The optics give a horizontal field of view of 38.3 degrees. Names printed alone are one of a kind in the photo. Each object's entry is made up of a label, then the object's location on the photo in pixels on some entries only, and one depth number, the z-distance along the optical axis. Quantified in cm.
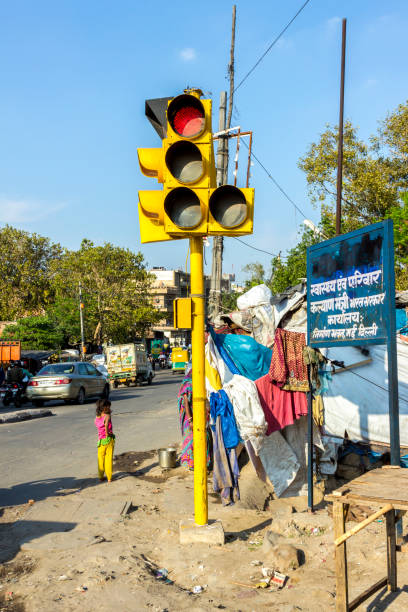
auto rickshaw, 3985
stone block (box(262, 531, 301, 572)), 521
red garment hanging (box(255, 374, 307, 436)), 745
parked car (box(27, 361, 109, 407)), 2116
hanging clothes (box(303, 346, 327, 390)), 716
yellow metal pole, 586
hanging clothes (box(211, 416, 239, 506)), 713
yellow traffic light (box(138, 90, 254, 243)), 572
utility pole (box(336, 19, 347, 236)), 1578
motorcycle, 2253
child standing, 884
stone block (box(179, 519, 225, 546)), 576
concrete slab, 1741
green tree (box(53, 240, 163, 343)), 5622
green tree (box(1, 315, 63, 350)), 4250
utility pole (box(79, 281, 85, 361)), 4538
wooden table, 364
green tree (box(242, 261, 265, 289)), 7638
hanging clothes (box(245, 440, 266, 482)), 757
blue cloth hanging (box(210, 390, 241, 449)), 705
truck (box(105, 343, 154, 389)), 3197
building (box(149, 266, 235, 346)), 9550
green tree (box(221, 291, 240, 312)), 5203
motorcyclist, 2256
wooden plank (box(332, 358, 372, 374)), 848
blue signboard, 570
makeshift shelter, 732
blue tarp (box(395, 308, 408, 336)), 1005
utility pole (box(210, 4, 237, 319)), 1465
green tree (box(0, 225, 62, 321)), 5303
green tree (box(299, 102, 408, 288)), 2667
